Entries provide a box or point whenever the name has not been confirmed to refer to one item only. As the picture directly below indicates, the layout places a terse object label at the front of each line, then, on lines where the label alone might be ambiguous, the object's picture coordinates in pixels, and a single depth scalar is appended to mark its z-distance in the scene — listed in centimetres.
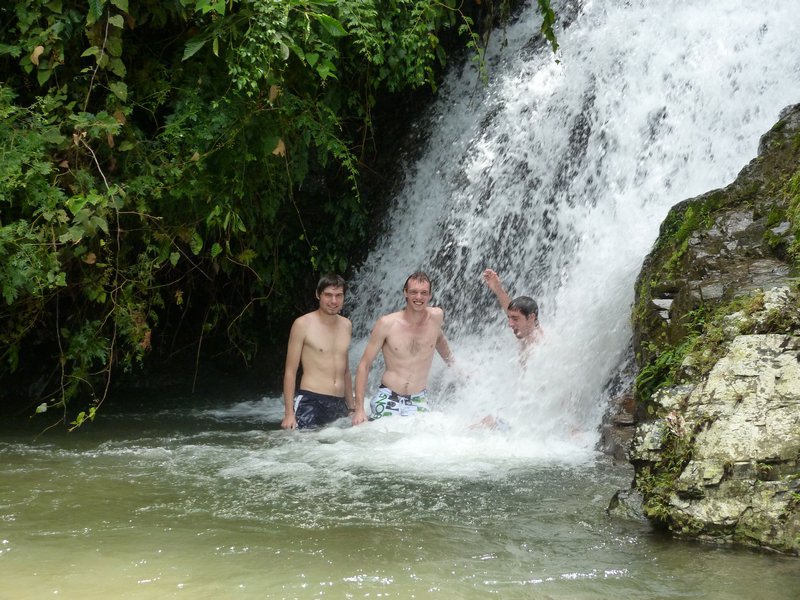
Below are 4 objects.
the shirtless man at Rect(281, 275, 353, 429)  733
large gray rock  410
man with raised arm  722
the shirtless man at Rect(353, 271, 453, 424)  734
